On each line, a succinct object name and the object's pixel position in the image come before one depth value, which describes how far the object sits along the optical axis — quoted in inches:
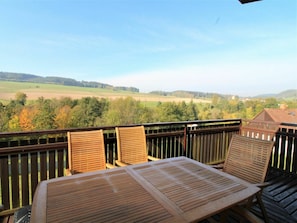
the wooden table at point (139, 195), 44.1
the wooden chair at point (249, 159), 79.3
